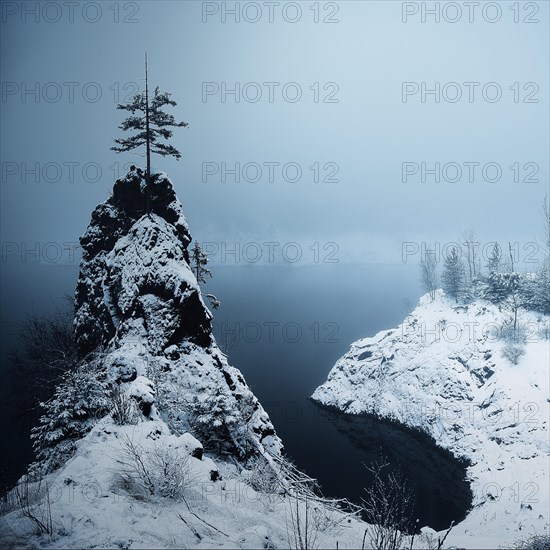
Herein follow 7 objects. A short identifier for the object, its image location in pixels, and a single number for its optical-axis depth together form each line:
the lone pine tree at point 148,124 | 19.02
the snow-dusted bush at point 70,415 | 9.68
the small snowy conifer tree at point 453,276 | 55.22
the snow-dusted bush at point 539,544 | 9.24
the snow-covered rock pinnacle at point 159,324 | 12.37
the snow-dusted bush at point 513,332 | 39.88
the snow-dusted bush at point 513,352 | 37.84
